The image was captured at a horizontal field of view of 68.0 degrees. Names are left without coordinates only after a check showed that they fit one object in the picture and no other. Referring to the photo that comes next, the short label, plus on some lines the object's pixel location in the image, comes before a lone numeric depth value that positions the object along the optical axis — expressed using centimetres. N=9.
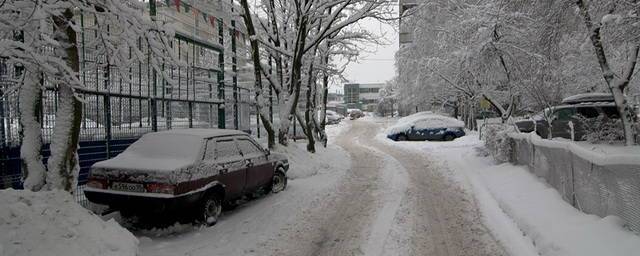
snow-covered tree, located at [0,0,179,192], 496
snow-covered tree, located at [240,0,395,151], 1471
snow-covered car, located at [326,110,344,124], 5262
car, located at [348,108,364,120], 6938
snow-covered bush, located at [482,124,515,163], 1251
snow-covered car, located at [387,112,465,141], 2561
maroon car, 638
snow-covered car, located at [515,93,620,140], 1495
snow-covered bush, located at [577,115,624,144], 1250
